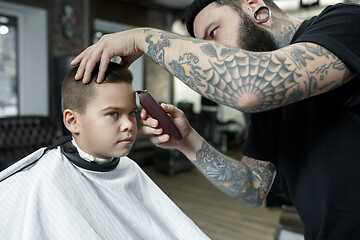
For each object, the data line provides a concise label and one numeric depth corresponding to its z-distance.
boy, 0.83
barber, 0.66
